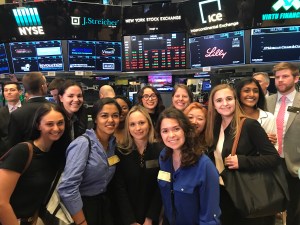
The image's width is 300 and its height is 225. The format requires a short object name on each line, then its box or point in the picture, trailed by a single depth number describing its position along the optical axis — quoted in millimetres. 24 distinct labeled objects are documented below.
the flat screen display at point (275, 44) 3176
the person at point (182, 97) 2490
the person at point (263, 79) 2804
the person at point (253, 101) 1881
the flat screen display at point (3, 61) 4127
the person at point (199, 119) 1909
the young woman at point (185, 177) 1414
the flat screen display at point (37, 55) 3976
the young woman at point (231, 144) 1576
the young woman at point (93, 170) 1475
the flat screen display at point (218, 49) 3443
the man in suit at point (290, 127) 2124
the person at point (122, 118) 2068
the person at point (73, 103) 2192
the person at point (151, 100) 2612
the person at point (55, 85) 2817
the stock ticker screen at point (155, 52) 3946
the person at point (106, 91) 3061
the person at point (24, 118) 2059
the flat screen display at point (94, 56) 3988
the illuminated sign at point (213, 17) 3412
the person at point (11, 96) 2889
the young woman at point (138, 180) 1745
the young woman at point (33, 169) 1311
